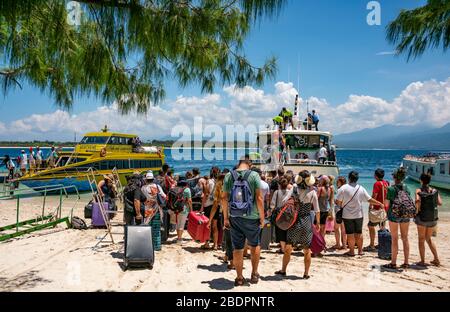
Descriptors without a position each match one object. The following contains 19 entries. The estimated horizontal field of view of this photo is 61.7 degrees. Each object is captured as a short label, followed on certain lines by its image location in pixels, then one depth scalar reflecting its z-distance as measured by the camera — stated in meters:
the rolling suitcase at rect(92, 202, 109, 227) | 10.21
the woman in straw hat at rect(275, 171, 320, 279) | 5.63
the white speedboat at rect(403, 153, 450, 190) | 30.11
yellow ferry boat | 21.66
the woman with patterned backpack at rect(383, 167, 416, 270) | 6.07
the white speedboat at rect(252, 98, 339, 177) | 18.53
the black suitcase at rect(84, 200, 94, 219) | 10.94
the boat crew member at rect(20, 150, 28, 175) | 24.21
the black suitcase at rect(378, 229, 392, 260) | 7.23
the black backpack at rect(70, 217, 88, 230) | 10.02
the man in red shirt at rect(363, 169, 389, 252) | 7.54
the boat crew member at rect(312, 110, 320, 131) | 21.28
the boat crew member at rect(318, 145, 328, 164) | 18.19
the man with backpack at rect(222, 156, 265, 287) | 5.18
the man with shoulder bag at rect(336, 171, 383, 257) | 7.19
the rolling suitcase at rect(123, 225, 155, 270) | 6.24
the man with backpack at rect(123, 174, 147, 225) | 7.27
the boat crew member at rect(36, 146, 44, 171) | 23.33
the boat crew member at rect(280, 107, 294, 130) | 21.86
